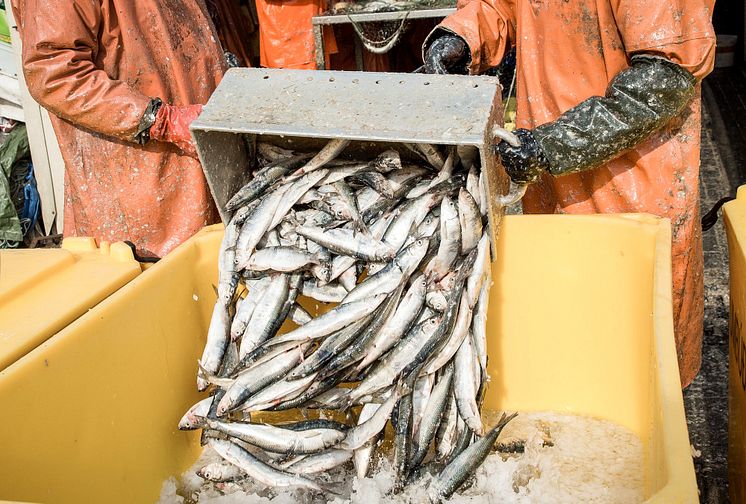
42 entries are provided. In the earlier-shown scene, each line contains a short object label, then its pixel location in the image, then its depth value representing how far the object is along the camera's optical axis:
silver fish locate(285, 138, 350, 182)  2.66
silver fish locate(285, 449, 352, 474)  2.36
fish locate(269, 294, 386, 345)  2.29
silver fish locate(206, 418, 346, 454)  2.36
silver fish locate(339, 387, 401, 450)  2.26
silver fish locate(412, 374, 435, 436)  2.34
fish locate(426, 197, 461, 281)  2.38
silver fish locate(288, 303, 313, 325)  2.57
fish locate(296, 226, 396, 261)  2.41
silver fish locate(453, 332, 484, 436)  2.31
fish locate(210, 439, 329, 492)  2.34
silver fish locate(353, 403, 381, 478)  2.35
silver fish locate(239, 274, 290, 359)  2.46
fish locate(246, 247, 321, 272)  2.47
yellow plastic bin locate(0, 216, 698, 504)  1.98
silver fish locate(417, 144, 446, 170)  2.62
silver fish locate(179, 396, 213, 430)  2.46
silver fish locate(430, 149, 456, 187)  2.55
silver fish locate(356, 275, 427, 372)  2.28
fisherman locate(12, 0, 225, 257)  3.19
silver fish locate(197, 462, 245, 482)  2.45
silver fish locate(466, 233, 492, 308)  2.31
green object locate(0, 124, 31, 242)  5.62
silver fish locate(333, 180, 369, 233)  2.50
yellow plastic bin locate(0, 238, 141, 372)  2.12
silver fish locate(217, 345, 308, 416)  2.32
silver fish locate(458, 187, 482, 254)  2.38
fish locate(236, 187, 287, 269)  2.54
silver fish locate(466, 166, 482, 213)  2.47
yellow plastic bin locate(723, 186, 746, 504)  2.18
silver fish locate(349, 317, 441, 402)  2.27
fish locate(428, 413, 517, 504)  2.26
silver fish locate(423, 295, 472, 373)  2.29
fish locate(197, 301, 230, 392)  2.50
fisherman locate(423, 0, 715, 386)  2.52
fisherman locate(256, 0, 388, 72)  6.08
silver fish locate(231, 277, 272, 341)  2.50
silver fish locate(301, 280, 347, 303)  2.51
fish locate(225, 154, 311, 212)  2.73
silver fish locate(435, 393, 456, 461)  2.36
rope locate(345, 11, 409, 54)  5.87
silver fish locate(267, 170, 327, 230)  2.61
